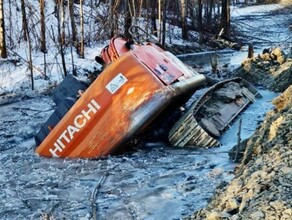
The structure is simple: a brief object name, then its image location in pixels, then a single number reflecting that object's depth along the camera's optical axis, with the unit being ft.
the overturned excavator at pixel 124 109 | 24.80
